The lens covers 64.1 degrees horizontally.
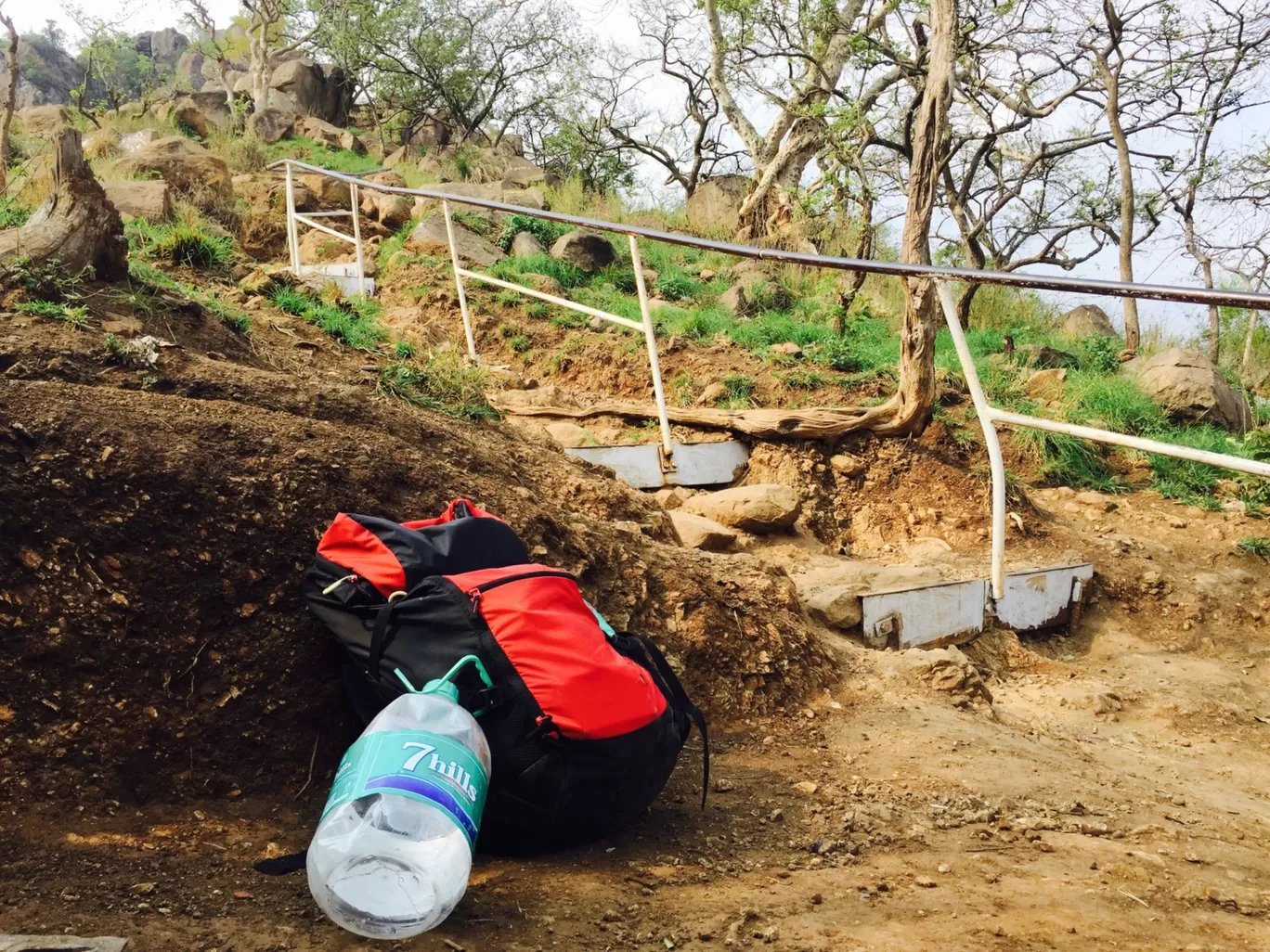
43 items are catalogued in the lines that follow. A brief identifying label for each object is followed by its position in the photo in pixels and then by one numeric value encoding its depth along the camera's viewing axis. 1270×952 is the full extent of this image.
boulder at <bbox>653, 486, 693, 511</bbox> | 5.10
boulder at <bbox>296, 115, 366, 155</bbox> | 19.05
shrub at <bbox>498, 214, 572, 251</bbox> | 11.75
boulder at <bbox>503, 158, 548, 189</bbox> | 17.09
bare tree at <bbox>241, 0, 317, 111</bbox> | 21.06
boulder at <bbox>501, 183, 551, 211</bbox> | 14.63
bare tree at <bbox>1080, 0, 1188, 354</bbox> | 11.41
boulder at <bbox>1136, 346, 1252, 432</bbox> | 7.90
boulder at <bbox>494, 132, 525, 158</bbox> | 22.10
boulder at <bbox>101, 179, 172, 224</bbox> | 8.56
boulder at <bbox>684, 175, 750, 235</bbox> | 15.55
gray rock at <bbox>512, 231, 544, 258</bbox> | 11.41
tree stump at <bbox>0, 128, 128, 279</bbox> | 4.21
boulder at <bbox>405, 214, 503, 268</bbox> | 10.60
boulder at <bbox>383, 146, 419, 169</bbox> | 17.83
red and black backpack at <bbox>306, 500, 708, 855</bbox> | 2.01
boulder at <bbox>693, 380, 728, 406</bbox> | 6.78
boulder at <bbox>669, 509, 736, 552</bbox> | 4.49
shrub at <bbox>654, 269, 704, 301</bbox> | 10.76
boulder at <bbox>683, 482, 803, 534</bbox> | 4.90
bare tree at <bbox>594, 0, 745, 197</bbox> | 18.88
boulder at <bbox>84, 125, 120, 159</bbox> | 13.30
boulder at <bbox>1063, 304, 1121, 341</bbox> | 12.57
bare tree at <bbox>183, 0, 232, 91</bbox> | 21.97
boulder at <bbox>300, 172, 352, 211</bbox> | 12.62
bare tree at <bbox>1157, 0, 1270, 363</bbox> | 12.76
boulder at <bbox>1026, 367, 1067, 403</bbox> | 7.70
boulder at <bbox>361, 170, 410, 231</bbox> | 11.95
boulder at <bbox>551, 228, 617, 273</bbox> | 11.30
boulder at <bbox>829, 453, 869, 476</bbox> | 5.66
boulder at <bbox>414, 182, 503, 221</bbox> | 12.61
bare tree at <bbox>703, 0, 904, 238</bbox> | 12.91
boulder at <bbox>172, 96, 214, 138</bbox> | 16.48
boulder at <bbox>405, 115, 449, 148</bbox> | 21.25
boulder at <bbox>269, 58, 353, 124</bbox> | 22.17
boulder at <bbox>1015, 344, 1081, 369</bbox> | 8.80
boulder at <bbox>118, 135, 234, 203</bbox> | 10.74
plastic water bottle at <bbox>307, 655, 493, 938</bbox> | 1.64
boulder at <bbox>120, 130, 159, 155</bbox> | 14.27
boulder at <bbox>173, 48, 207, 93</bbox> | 35.59
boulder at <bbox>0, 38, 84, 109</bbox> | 36.34
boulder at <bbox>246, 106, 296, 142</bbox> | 18.17
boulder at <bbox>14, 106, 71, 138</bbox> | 15.60
